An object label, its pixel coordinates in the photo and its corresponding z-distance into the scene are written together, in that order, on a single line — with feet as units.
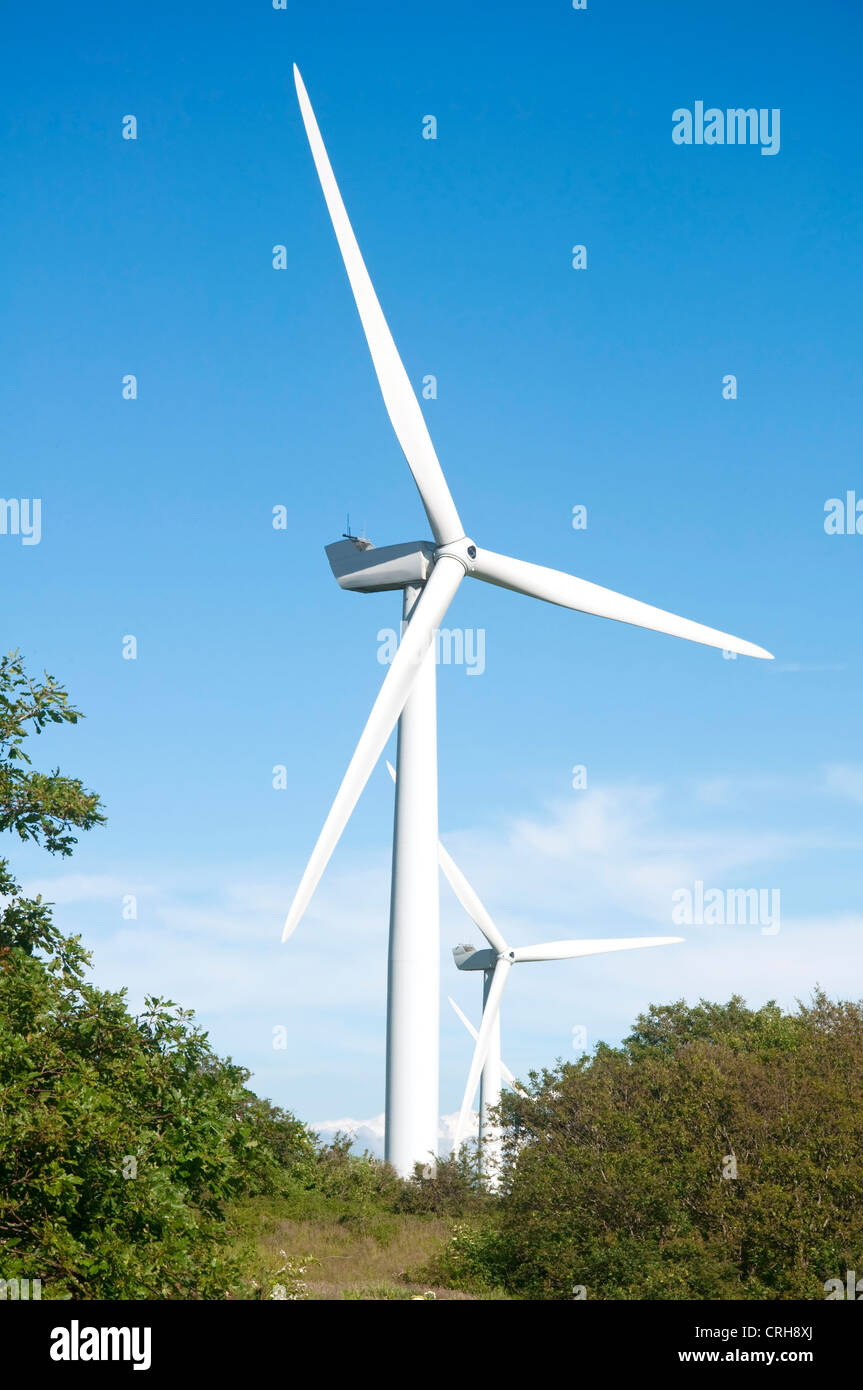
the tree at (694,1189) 93.45
